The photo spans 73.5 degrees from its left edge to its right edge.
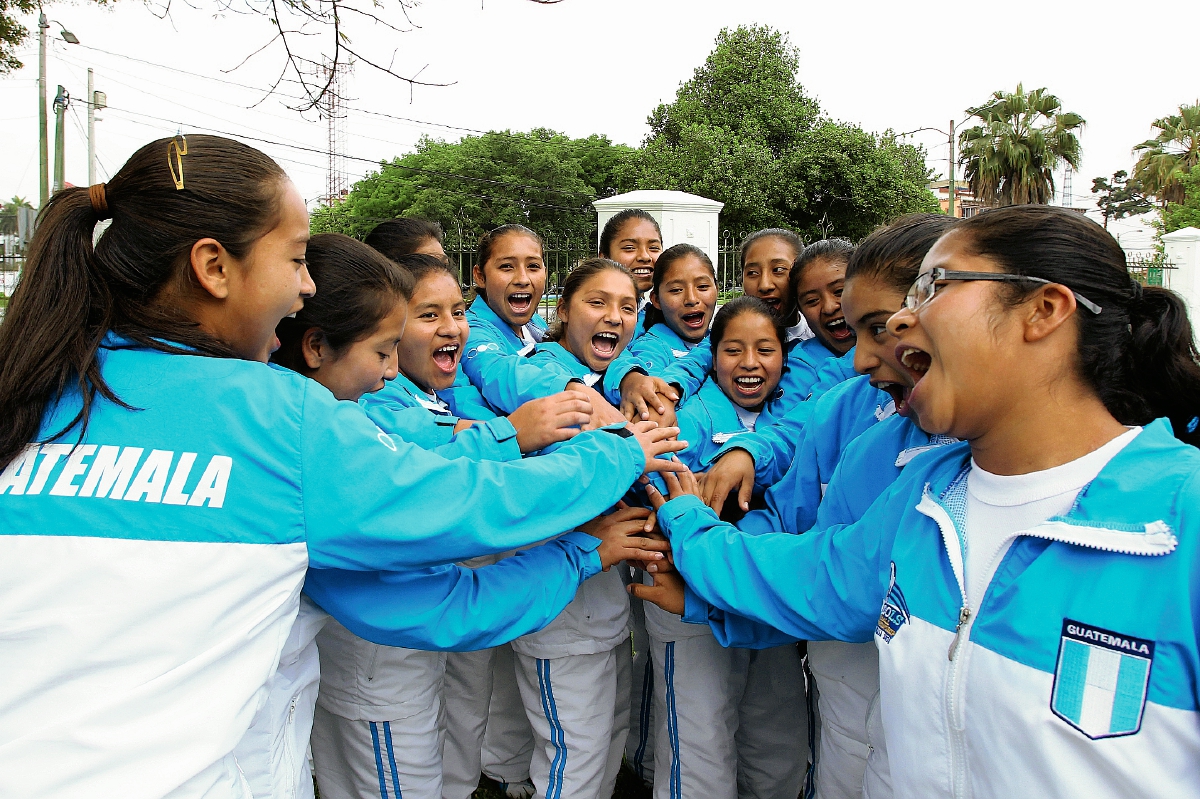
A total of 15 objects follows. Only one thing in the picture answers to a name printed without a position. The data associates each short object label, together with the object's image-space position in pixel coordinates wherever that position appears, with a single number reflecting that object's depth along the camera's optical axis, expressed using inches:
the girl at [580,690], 108.6
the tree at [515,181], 1280.8
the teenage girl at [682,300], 153.2
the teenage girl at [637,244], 189.2
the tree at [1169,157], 1167.6
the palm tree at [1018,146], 1135.6
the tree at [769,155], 918.4
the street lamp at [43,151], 574.6
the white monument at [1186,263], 574.2
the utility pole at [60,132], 539.8
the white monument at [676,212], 321.7
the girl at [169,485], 53.5
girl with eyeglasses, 48.1
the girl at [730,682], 109.9
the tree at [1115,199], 2034.4
